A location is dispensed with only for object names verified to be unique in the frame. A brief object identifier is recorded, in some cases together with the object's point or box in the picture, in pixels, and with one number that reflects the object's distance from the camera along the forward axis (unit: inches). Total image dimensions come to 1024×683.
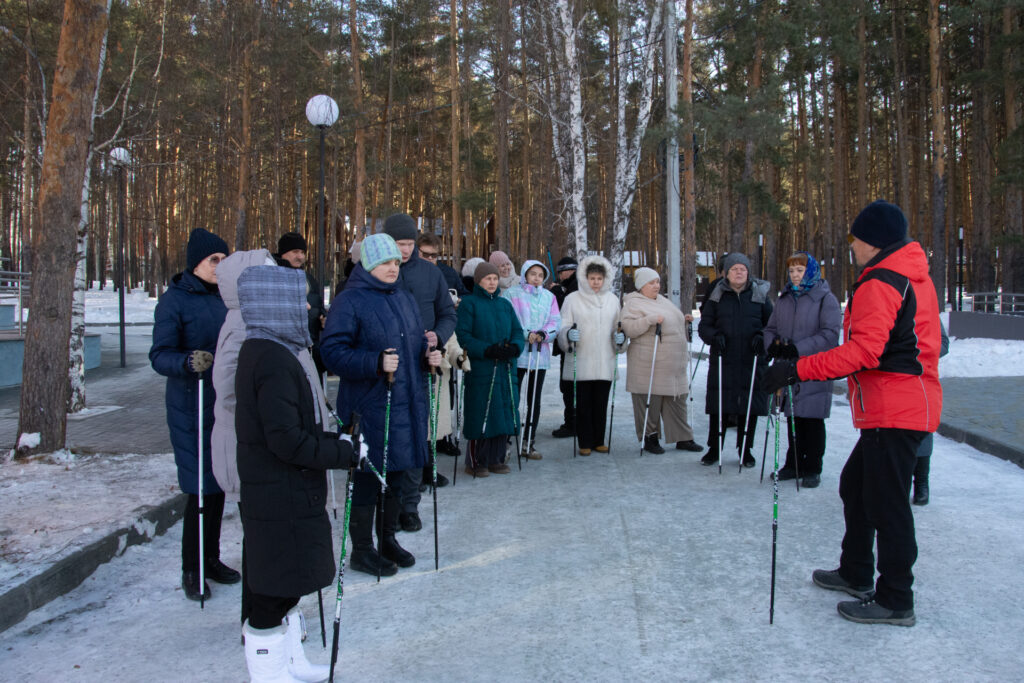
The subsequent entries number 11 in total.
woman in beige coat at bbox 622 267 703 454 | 314.8
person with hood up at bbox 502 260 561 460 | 316.8
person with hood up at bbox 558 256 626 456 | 314.0
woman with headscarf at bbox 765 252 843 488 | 260.8
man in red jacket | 152.4
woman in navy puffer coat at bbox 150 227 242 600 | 170.7
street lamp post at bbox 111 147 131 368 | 539.7
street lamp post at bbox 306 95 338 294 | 466.6
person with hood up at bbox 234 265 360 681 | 121.3
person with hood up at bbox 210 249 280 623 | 143.1
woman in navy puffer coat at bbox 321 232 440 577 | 179.6
